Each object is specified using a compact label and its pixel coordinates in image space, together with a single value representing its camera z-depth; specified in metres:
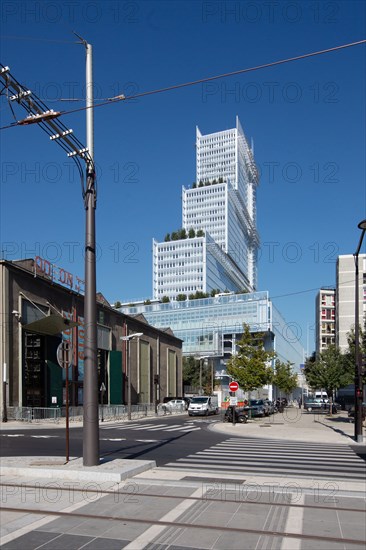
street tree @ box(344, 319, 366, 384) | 37.97
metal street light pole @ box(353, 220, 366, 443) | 23.55
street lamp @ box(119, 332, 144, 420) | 42.38
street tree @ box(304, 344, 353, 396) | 48.84
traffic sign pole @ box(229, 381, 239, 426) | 32.62
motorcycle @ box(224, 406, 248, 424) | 35.62
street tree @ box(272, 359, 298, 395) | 75.44
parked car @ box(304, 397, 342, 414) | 64.69
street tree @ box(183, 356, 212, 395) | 102.31
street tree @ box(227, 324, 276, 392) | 43.09
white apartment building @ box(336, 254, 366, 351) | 113.25
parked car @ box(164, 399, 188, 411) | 59.99
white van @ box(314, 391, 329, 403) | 91.82
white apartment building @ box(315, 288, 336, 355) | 130.75
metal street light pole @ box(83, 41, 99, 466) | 12.18
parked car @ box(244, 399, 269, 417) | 43.72
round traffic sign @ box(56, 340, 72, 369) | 12.60
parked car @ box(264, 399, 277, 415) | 49.93
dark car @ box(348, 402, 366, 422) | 40.47
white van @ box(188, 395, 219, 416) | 50.06
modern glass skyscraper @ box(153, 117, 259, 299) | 186.88
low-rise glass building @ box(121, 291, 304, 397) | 124.56
